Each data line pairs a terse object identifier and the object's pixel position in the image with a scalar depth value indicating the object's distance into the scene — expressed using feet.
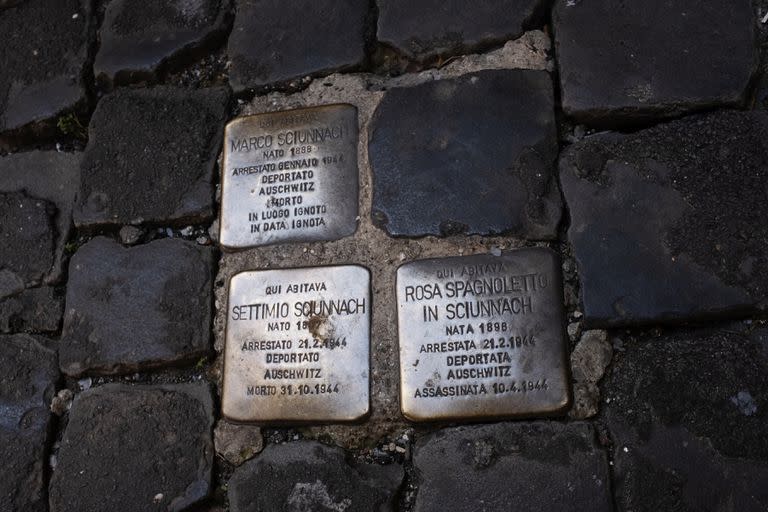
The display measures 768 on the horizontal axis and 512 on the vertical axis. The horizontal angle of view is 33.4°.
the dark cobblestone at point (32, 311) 2.83
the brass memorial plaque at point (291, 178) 2.70
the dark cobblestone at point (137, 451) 2.59
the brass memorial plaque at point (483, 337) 2.48
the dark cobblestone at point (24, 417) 2.68
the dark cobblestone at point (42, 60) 3.01
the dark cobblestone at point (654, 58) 2.61
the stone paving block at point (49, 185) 2.87
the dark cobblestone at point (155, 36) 2.95
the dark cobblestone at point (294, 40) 2.83
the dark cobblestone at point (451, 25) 2.75
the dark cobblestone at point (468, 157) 2.61
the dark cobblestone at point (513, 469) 2.42
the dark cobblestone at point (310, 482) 2.49
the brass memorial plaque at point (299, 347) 2.56
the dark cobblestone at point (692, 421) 2.37
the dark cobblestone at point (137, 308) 2.70
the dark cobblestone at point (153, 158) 2.81
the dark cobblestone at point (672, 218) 2.48
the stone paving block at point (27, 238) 2.87
